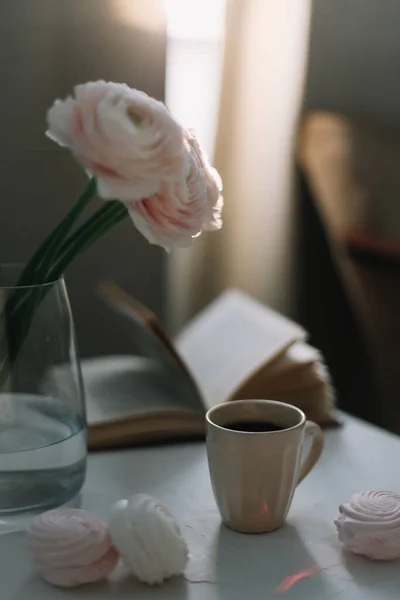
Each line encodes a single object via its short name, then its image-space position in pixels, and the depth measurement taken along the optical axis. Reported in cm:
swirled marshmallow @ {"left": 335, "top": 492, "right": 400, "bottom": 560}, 85
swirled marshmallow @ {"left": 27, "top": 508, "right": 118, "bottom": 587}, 82
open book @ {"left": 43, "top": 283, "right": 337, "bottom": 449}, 107
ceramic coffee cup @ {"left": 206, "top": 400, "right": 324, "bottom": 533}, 88
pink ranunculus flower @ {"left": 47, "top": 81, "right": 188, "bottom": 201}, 77
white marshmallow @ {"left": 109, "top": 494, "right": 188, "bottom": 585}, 82
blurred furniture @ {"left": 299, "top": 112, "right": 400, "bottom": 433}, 163
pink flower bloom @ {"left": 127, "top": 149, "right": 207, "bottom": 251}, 80
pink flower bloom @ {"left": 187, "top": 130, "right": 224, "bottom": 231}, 85
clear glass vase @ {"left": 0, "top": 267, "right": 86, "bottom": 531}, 89
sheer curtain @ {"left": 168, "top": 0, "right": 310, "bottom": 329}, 170
